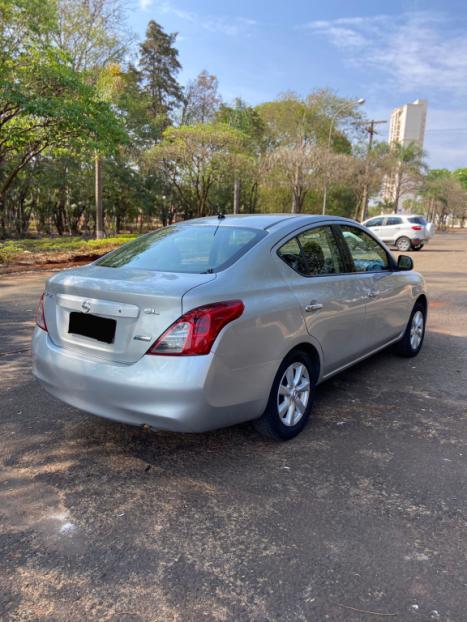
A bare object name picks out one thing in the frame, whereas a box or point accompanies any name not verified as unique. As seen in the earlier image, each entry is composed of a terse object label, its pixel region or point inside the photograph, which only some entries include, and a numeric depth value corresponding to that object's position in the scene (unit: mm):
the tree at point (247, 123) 37334
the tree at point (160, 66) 46031
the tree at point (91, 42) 17906
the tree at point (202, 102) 41156
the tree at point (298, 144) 33688
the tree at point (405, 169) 48000
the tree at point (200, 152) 25567
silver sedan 2676
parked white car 21500
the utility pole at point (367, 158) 42719
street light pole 34744
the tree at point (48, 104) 12473
